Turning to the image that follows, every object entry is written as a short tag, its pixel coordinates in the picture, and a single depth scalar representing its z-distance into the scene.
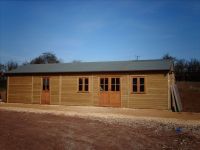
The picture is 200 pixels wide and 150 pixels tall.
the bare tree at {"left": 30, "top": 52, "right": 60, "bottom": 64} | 39.25
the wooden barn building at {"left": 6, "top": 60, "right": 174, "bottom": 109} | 11.73
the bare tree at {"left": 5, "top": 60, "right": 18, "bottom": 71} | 40.08
